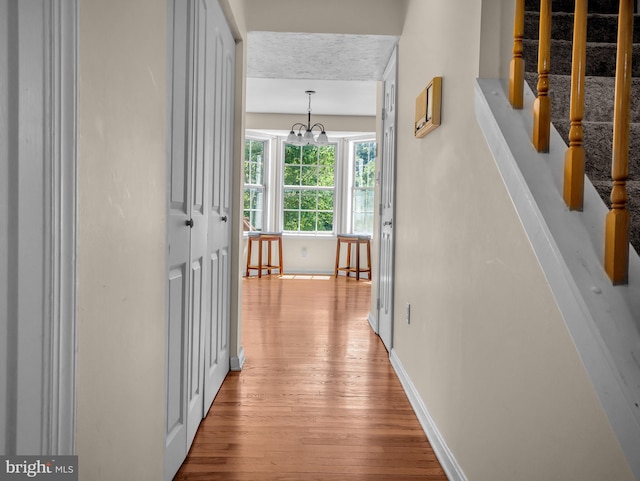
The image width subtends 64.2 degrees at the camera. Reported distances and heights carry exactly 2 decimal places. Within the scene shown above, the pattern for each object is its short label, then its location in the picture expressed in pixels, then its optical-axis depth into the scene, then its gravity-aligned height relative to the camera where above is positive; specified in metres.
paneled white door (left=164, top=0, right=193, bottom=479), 1.79 -0.08
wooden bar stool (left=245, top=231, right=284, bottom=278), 8.14 -0.46
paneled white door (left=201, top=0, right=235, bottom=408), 2.46 +0.19
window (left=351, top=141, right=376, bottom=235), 8.80 +0.60
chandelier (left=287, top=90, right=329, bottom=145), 6.90 +1.13
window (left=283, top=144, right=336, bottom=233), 8.94 +0.58
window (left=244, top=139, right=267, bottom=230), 8.64 +0.64
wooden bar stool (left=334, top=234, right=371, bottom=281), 8.12 -0.48
